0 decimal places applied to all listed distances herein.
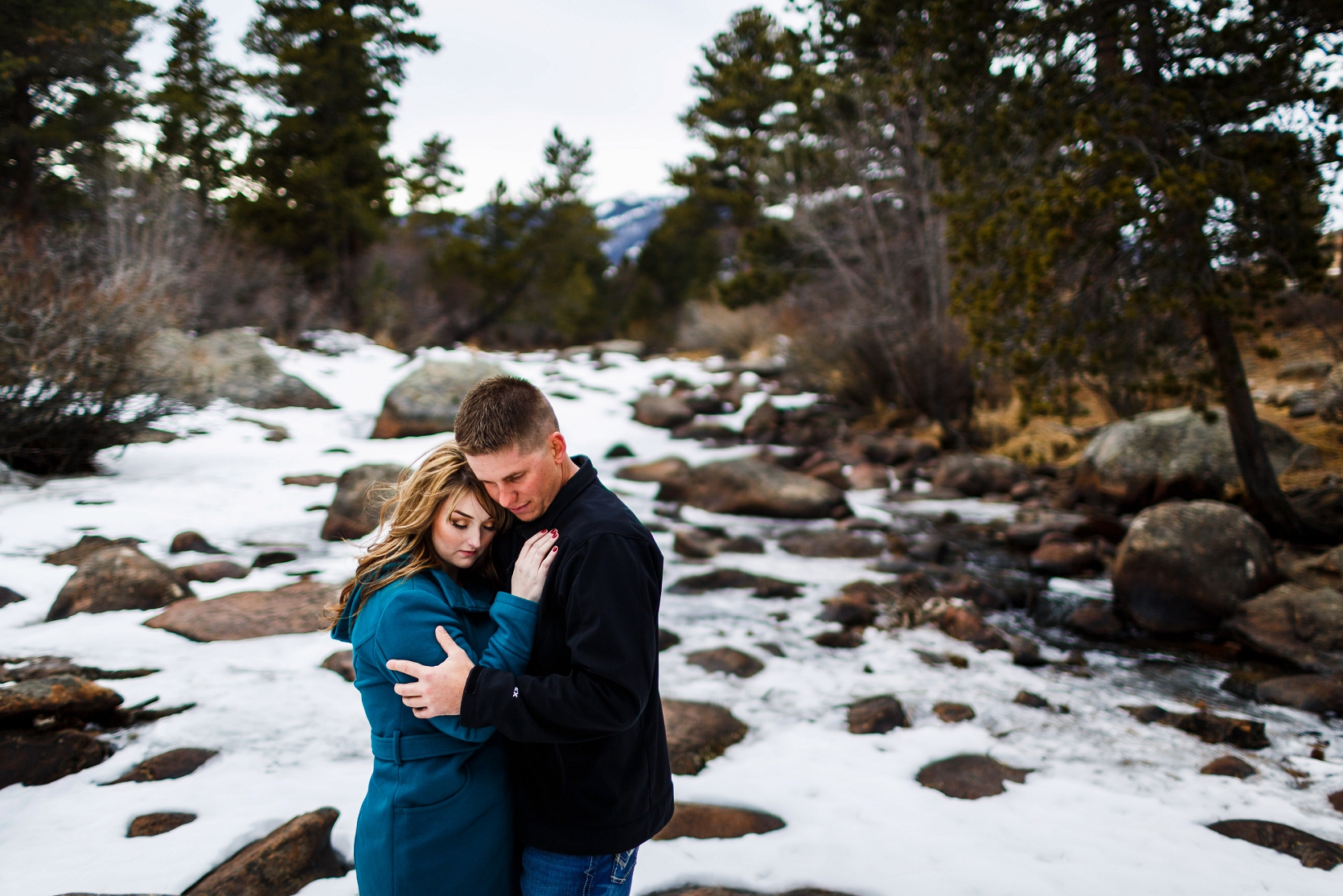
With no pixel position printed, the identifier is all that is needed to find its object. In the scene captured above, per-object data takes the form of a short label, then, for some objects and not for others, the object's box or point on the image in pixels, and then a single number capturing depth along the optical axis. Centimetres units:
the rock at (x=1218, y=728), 377
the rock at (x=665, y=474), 884
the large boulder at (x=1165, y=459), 786
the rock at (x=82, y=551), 513
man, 158
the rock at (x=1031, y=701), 421
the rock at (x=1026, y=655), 481
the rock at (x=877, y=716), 393
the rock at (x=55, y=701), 316
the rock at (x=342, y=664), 410
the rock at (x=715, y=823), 303
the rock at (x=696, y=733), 360
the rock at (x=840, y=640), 501
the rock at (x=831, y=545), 705
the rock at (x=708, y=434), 1207
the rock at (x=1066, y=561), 664
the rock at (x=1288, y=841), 285
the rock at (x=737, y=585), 596
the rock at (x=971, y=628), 509
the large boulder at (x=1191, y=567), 544
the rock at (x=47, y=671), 361
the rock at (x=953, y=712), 405
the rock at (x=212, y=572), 525
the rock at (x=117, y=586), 451
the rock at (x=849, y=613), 539
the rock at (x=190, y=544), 578
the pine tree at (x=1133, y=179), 546
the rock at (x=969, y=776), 338
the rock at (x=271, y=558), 568
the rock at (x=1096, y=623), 539
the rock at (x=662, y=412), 1266
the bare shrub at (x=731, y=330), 2008
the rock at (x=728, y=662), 461
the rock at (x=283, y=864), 247
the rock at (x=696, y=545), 688
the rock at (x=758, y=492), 831
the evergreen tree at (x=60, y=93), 1170
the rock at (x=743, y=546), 711
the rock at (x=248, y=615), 447
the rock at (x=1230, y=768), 348
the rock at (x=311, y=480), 797
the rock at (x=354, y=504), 633
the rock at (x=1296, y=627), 476
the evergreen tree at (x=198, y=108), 1802
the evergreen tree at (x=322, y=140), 1980
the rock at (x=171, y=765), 306
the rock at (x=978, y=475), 952
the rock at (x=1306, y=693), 415
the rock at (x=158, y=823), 273
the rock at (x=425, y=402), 1036
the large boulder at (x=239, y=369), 1067
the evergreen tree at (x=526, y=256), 2542
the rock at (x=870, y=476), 981
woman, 166
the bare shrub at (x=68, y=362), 670
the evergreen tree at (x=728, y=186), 1675
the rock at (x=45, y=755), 297
